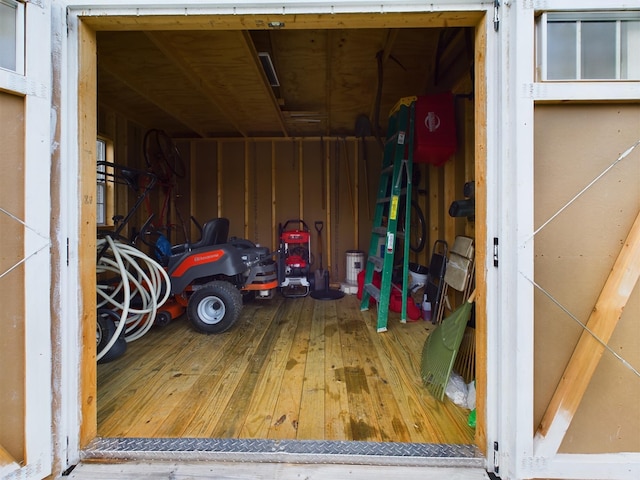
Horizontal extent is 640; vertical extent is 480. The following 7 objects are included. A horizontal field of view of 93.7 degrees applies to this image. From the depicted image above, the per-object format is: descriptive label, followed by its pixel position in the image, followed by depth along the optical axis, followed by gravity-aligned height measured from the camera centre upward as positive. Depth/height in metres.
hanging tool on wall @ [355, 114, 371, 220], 4.06 +1.49
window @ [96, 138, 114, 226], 3.53 +0.54
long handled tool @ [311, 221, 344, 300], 4.05 -0.74
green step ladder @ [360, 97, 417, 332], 2.91 +0.39
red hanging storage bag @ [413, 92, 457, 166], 2.78 +1.05
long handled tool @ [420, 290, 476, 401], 1.75 -0.73
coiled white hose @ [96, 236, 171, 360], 2.03 -0.35
